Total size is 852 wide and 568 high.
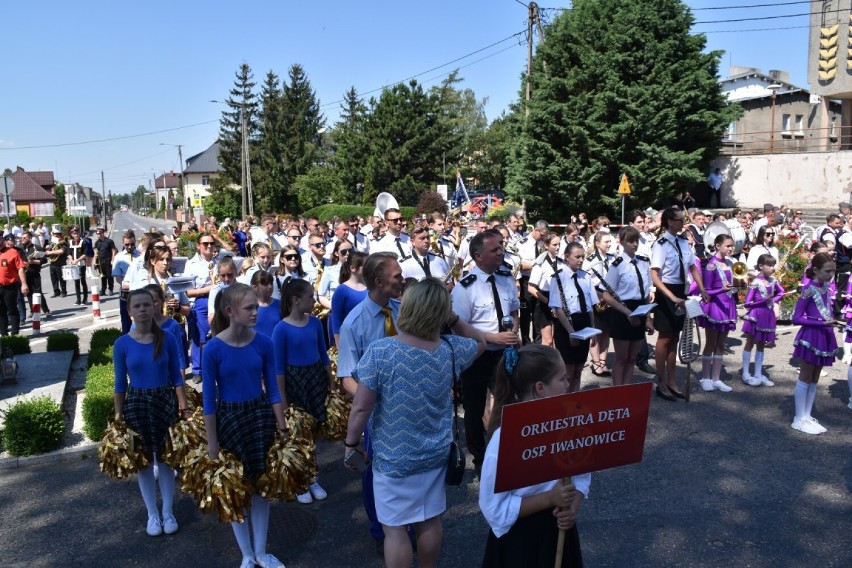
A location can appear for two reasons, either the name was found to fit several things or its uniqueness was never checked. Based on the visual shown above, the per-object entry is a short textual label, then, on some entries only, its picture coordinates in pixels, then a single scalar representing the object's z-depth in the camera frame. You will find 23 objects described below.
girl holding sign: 2.73
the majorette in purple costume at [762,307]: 8.45
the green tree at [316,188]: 63.16
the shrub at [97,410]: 7.09
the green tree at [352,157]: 57.97
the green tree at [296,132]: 67.56
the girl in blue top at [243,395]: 4.23
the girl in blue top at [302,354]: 5.36
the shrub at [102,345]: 9.51
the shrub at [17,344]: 10.79
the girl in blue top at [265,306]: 6.44
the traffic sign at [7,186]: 17.81
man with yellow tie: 4.50
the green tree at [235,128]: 67.06
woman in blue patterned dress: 3.46
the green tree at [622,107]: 27.28
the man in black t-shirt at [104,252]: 18.95
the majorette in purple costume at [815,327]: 6.85
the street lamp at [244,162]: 47.44
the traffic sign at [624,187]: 21.08
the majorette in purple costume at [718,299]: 8.45
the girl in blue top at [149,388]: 4.95
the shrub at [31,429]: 6.75
